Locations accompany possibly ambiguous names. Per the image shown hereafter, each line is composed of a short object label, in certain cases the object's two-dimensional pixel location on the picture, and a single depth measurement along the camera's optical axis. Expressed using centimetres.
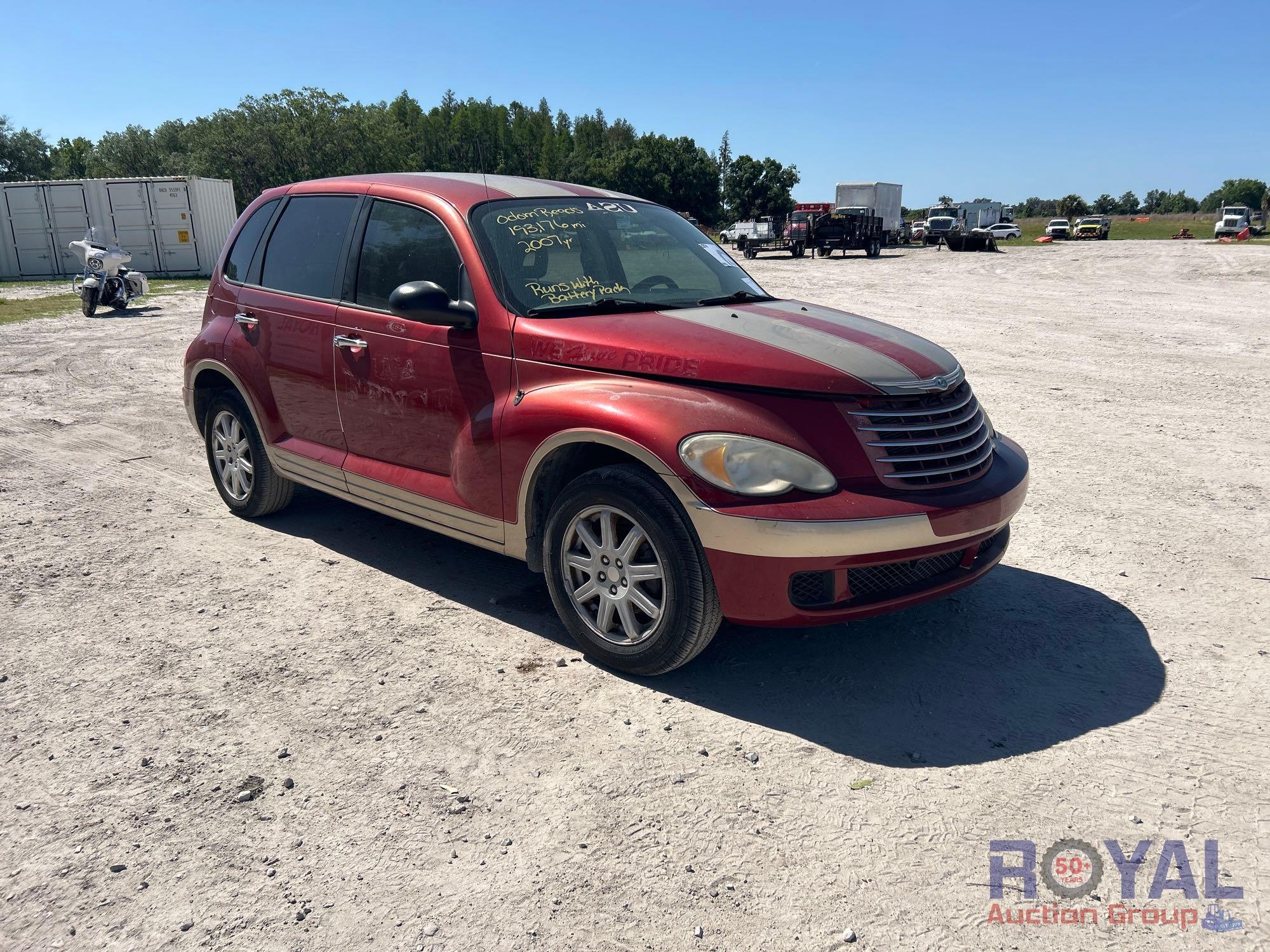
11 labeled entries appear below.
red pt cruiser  336
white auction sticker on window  501
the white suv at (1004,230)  5376
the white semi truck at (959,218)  5228
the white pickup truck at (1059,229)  6294
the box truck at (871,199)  4612
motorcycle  1889
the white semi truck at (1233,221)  5503
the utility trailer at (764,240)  4653
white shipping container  2923
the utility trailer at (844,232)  4291
